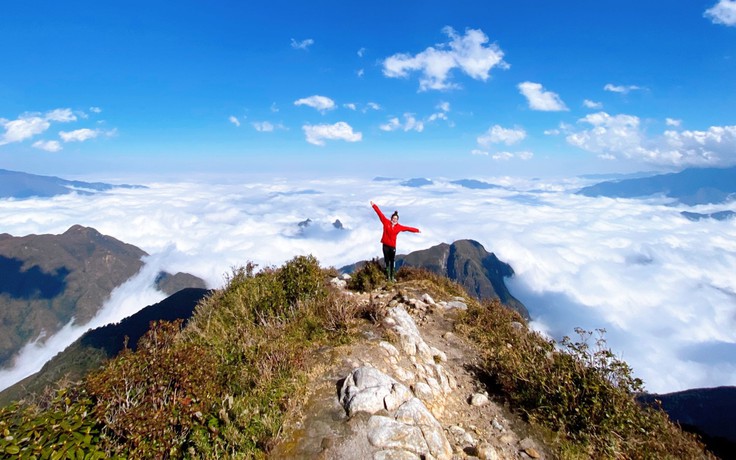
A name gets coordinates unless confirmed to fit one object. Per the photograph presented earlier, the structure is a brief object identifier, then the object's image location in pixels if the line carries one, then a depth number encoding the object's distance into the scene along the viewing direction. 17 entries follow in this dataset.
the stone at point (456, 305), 11.74
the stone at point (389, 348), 7.18
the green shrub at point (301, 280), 10.25
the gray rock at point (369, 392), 5.37
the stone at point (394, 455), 4.55
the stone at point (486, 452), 5.32
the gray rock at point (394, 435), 4.78
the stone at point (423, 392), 6.40
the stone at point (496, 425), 6.27
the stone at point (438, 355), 8.20
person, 14.13
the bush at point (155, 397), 4.16
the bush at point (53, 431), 3.37
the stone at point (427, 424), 5.02
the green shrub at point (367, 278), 13.65
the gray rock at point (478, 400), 6.95
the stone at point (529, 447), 5.66
